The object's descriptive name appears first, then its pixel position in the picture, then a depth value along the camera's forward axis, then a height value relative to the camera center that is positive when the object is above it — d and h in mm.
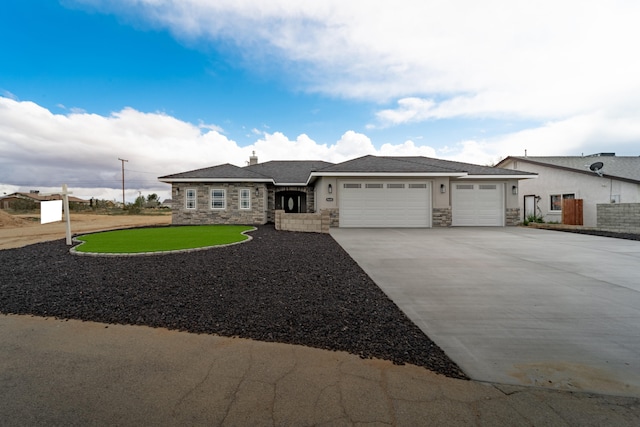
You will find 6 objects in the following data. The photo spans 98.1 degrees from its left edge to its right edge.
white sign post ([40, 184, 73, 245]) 7977 +169
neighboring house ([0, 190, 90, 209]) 36528 +2453
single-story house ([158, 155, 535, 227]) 15734 +1076
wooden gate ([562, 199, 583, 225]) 16125 -145
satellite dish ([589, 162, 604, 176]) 16059 +2395
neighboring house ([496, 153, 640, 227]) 15609 +1581
